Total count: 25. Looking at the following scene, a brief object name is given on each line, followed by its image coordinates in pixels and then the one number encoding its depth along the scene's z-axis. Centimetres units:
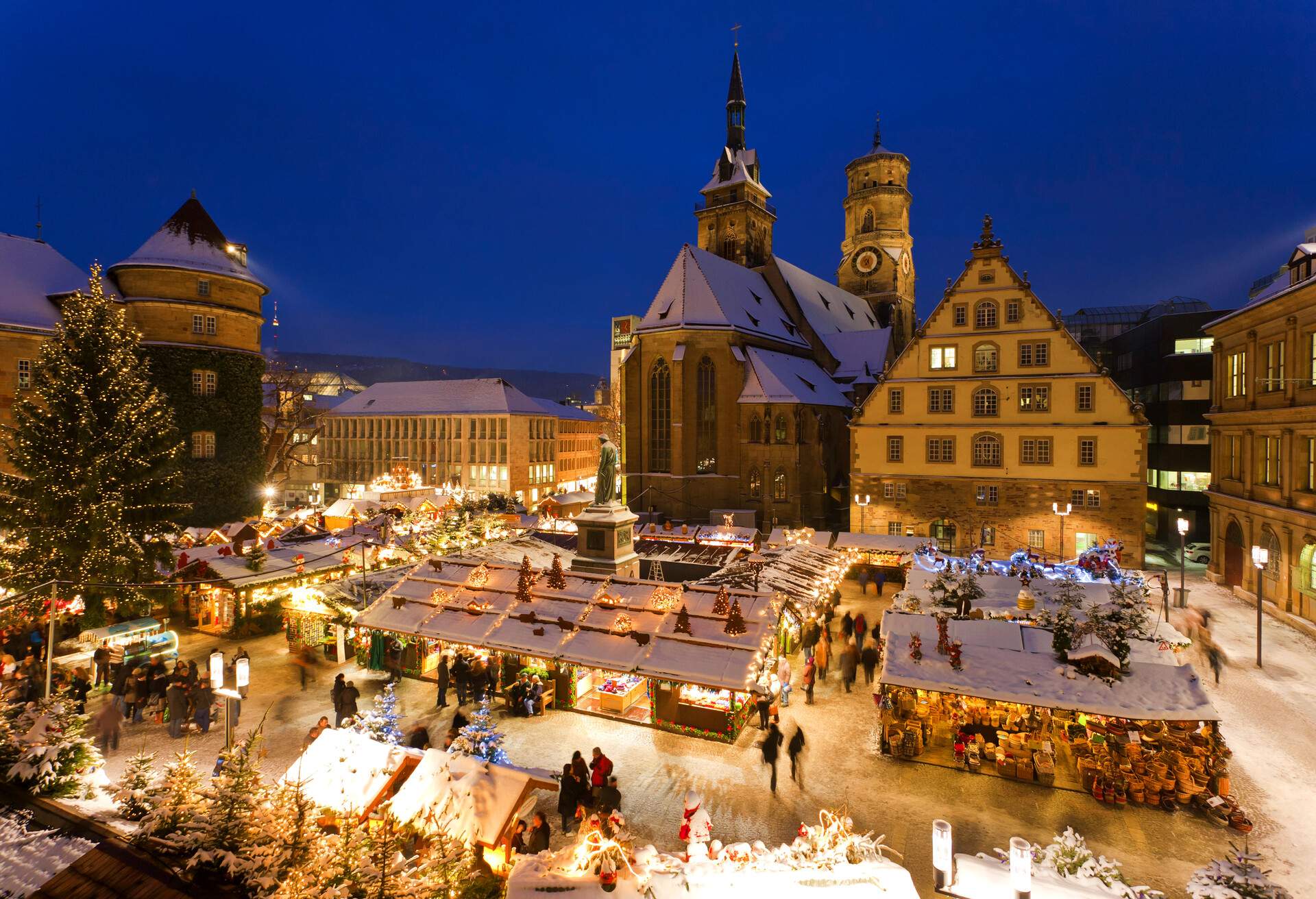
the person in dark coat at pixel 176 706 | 1426
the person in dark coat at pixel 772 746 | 1252
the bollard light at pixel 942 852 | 746
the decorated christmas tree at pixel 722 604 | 1421
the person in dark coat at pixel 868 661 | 1766
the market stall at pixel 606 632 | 1355
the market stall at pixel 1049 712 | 1135
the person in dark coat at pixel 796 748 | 1308
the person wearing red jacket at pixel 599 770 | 1112
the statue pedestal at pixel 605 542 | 1803
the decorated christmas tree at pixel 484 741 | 1030
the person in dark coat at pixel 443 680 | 1593
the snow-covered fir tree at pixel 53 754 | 760
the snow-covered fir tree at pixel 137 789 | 681
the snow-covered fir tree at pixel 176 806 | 587
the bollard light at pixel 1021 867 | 684
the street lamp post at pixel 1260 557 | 1750
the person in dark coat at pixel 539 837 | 948
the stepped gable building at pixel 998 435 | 2920
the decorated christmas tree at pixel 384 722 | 1055
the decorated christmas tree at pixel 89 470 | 1952
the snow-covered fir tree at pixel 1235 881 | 623
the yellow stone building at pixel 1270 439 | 2083
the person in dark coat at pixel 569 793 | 1112
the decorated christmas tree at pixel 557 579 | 1645
